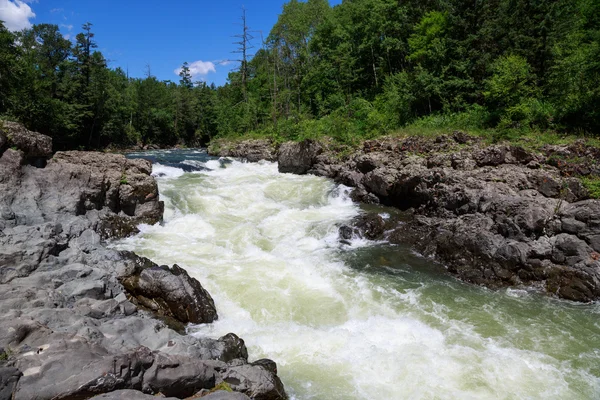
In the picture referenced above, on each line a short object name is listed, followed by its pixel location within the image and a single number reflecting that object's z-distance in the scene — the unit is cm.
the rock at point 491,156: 1597
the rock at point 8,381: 423
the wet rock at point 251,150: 3048
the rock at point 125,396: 450
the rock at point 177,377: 525
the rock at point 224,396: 495
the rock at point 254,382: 590
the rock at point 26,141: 1258
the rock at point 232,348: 691
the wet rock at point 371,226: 1482
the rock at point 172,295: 859
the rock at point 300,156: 2489
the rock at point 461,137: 1889
